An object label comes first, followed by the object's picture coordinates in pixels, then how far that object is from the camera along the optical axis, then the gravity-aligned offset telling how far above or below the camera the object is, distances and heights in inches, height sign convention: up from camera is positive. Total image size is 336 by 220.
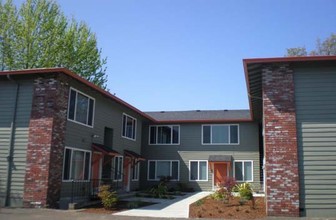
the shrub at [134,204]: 643.1 -49.9
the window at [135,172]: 1063.7 +8.4
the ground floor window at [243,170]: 1095.6 +21.5
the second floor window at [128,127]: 974.8 +124.7
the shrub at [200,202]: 669.8 -45.7
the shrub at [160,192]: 872.2 -36.9
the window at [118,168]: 892.9 +15.4
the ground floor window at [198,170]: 1128.8 +19.0
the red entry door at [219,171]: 1120.2 +17.6
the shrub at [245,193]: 640.5 -24.8
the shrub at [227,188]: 669.9 -18.2
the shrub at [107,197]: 600.7 -35.2
